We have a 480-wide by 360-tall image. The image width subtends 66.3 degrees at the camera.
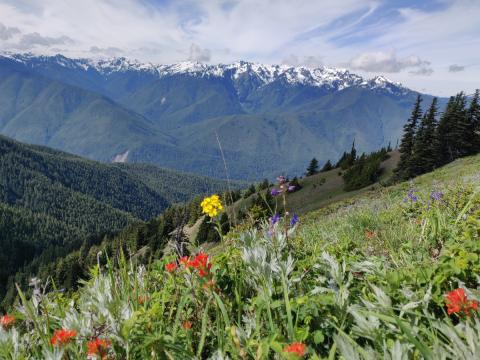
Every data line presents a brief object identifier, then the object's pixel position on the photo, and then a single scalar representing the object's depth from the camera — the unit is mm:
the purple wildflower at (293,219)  4107
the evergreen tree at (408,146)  58781
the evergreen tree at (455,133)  58719
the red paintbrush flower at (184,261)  2724
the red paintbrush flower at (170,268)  2872
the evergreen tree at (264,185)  92650
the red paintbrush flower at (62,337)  1947
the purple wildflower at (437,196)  7086
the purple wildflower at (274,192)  4288
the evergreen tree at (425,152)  58469
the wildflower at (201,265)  2578
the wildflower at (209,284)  2528
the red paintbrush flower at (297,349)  1521
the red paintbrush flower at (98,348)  1851
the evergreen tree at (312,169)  100956
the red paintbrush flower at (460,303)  1835
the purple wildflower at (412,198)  8570
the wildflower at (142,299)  3069
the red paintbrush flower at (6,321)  2432
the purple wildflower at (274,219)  3767
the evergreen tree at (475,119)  58469
